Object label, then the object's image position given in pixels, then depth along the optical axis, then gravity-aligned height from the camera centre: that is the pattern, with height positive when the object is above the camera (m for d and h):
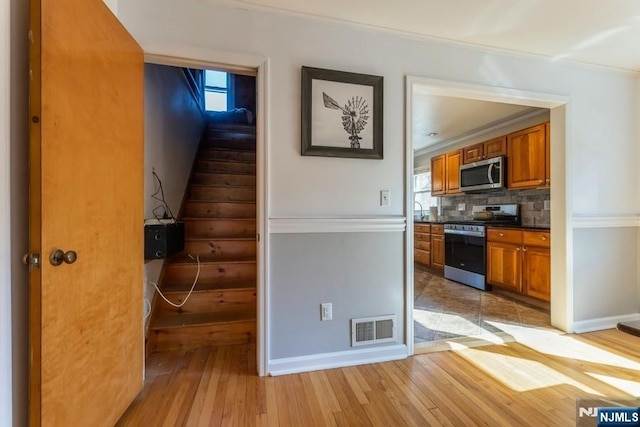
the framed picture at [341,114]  1.91 +0.66
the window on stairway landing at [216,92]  5.46 +2.26
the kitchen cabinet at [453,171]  4.70 +0.70
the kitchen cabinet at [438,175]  5.09 +0.68
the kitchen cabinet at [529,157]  3.28 +0.67
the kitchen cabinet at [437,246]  4.64 -0.52
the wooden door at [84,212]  1.00 +0.01
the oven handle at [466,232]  3.86 -0.26
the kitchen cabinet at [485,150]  3.90 +0.90
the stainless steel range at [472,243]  3.84 -0.40
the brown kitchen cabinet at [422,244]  5.00 -0.52
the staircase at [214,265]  2.19 -0.44
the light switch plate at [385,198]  2.07 +0.11
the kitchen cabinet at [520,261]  3.09 -0.53
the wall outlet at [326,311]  1.95 -0.64
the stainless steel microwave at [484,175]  3.84 +0.54
